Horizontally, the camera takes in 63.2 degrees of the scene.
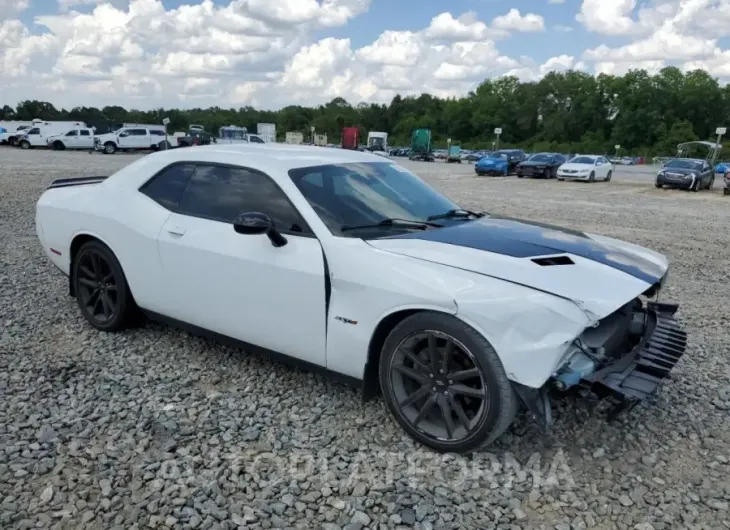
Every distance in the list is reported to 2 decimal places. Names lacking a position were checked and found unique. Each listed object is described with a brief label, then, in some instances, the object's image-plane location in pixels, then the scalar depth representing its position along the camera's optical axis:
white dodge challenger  2.81
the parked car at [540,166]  28.95
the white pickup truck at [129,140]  38.09
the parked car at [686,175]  23.98
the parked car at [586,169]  27.39
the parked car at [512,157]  32.28
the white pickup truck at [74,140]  39.75
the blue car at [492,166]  30.28
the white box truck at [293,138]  54.03
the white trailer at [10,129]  43.12
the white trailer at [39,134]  40.75
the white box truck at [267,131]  54.53
